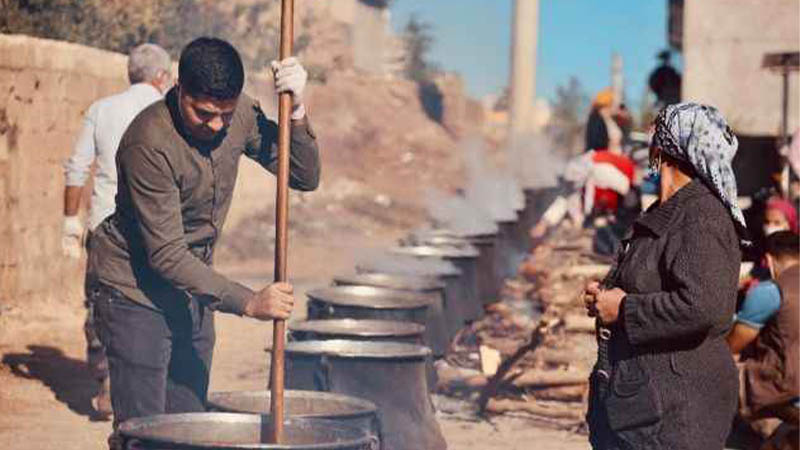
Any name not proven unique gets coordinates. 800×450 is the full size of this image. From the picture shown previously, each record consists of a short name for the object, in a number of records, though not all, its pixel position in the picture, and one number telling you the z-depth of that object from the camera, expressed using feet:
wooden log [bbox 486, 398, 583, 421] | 49.60
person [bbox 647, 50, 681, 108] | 90.84
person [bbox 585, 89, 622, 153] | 79.04
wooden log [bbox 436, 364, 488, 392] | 54.28
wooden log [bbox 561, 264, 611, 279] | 63.45
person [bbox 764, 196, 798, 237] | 53.50
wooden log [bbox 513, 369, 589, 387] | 49.77
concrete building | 78.75
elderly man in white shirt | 44.59
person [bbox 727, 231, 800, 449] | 43.02
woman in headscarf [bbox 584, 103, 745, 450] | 22.90
